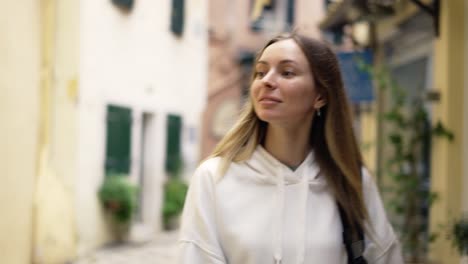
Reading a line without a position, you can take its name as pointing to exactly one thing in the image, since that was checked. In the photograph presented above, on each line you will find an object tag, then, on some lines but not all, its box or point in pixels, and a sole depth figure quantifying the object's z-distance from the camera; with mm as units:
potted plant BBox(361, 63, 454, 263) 4961
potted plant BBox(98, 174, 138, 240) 7902
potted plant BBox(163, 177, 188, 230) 10203
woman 1822
